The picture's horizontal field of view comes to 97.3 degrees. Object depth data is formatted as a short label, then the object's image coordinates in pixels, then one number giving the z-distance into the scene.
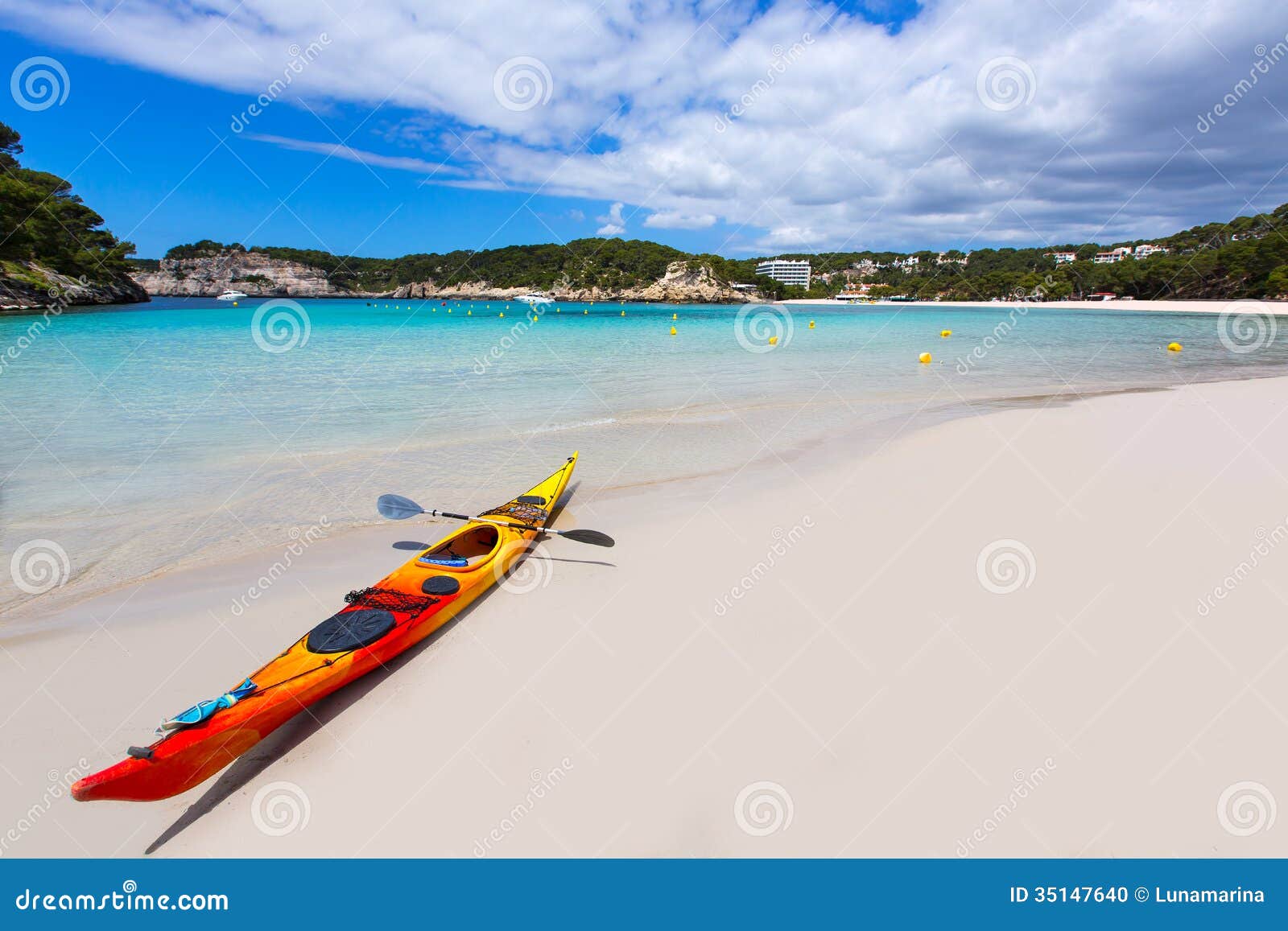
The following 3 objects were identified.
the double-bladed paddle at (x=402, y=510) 7.13
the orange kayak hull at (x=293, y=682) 3.55
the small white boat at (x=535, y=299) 117.97
